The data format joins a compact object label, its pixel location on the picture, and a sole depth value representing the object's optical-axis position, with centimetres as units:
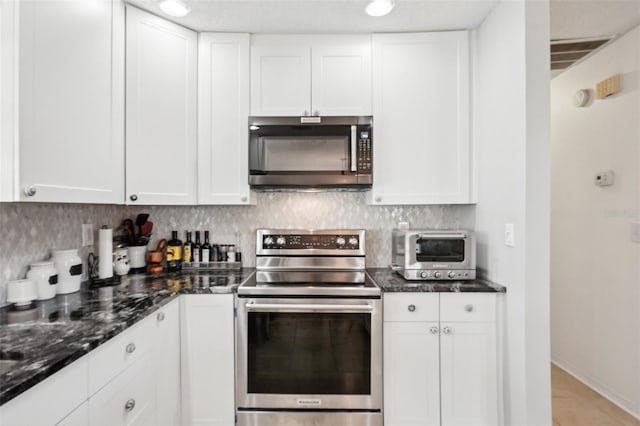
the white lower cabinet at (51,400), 76
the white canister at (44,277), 142
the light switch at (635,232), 204
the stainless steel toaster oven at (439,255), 183
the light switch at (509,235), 161
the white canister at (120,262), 195
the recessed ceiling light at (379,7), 171
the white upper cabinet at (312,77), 203
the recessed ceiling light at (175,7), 174
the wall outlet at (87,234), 184
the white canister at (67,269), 154
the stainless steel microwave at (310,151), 197
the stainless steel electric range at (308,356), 170
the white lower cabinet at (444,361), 169
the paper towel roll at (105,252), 179
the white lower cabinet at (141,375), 108
